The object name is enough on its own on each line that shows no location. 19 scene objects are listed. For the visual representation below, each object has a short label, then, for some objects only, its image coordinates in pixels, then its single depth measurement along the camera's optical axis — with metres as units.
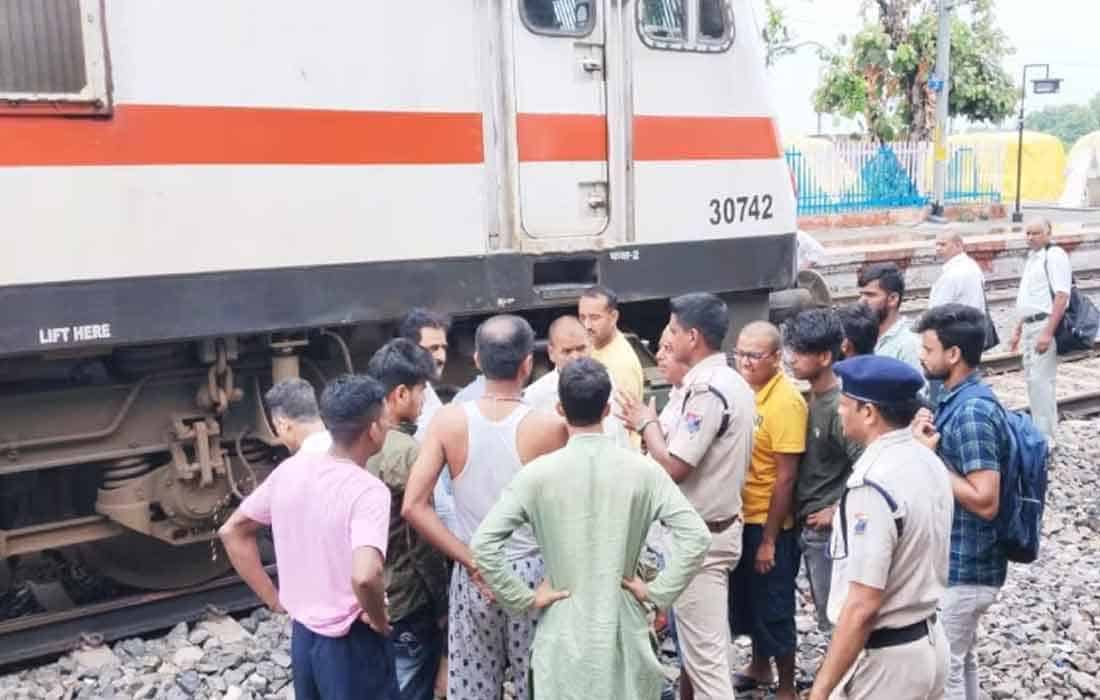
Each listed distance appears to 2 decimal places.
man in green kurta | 3.20
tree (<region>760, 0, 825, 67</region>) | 28.36
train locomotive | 4.70
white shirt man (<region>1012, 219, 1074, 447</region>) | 8.06
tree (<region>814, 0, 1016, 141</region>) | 26.45
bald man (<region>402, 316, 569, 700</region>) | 3.66
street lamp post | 24.41
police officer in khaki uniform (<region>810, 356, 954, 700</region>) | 3.09
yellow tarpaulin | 30.55
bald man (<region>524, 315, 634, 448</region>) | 4.36
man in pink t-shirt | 3.26
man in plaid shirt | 3.68
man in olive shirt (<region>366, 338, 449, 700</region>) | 3.90
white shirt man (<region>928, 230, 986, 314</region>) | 7.12
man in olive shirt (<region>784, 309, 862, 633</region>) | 4.32
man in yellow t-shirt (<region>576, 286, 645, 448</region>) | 4.95
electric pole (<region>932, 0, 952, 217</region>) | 22.28
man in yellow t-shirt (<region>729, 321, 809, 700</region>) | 4.40
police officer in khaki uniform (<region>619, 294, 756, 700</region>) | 4.08
